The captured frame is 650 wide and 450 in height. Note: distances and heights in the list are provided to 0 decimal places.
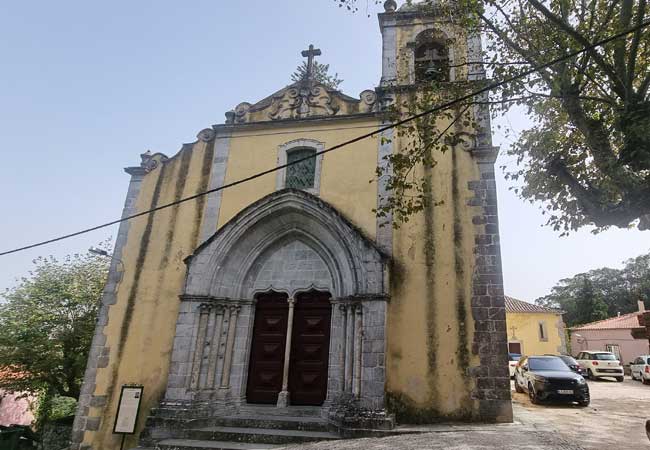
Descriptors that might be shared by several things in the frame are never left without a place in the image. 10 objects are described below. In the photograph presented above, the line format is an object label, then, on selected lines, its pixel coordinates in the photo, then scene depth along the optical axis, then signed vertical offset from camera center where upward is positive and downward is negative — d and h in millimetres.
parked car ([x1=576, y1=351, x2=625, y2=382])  19125 +484
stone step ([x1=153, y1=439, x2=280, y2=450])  6445 -1440
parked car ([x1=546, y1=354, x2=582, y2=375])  18172 +575
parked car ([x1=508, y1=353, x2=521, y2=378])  19797 +776
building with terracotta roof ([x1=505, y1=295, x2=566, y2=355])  28891 +2866
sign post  7398 -1105
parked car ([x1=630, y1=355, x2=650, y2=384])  17766 +441
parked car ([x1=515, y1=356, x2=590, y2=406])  10633 -198
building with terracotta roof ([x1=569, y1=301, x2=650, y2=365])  28125 +2738
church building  7152 +1418
